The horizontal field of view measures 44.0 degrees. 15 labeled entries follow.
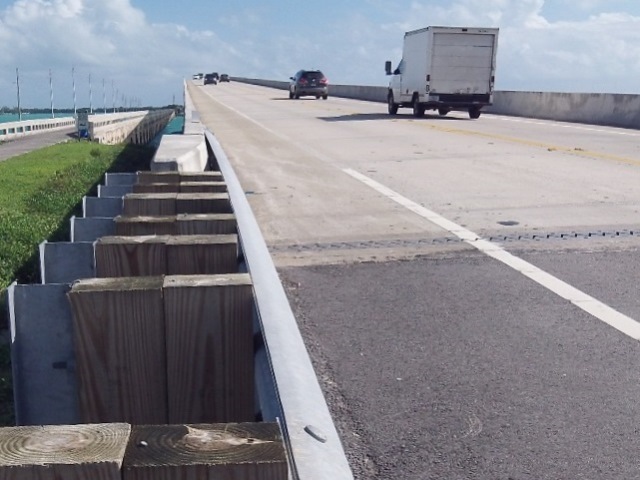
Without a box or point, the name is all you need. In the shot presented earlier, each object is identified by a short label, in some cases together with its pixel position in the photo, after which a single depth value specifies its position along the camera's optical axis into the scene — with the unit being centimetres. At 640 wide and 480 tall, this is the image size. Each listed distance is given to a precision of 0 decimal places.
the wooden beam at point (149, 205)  390
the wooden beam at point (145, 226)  338
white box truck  2802
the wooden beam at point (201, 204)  397
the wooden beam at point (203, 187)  453
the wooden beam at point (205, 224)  340
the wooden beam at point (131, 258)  297
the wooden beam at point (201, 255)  296
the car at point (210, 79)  10894
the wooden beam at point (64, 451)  157
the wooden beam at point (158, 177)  482
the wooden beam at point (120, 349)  246
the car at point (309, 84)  5506
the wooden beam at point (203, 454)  159
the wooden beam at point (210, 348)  250
